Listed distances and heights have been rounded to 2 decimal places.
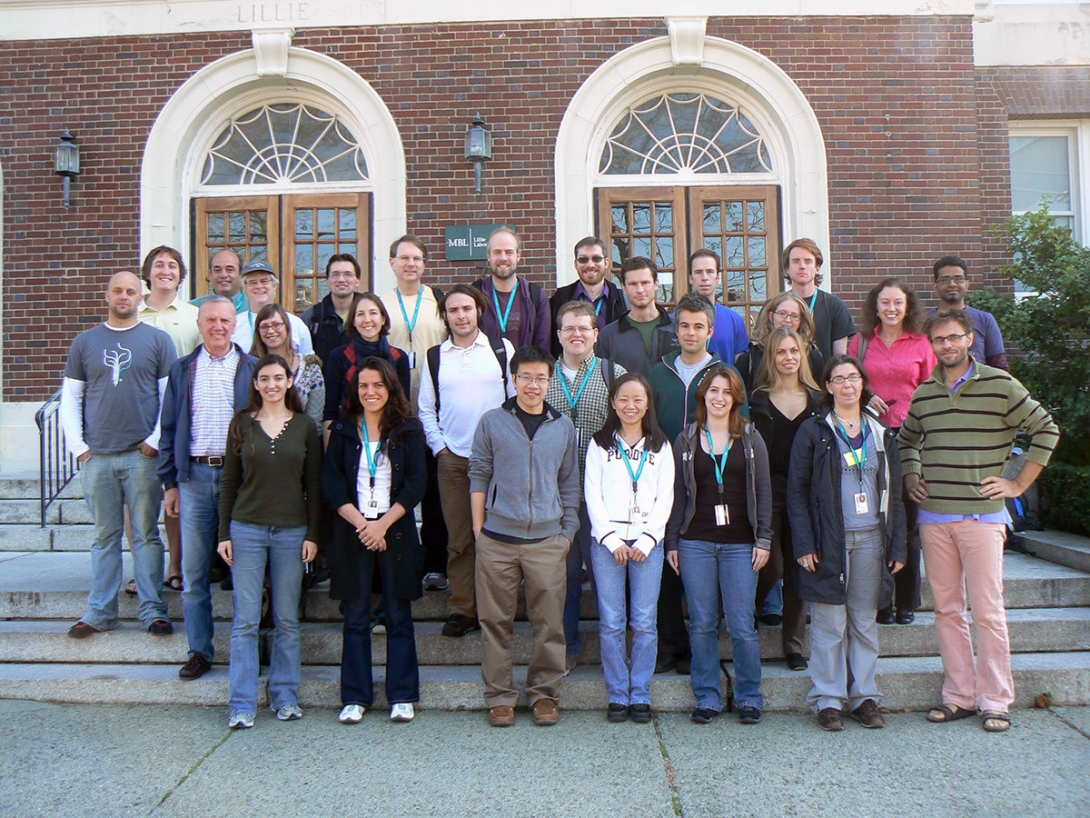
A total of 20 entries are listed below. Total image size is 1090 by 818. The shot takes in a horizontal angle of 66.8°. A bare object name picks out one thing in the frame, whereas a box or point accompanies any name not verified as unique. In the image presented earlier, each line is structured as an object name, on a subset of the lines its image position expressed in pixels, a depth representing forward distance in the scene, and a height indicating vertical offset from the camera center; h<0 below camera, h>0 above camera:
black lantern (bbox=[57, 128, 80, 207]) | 8.34 +2.82
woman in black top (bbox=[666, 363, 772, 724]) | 4.20 -0.56
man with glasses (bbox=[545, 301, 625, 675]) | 4.53 +0.19
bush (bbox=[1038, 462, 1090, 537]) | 6.30 -0.63
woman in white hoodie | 4.20 -0.60
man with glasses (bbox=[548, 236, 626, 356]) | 5.29 +0.92
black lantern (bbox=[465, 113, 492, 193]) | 8.15 +2.82
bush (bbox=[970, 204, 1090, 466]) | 6.80 +0.83
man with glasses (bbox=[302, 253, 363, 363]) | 5.41 +0.84
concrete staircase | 4.41 -1.32
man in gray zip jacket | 4.21 -0.57
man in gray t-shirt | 4.81 -0.05
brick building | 8.31 +2.98
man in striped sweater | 4.15 -0.39
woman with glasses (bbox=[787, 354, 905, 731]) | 4.12 -0.59
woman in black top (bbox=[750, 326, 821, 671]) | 4.46 +0.01
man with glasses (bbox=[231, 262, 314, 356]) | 5.29 +0.93
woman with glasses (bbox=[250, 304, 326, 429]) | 4.70 +0.46
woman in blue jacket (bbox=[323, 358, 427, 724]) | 4.26 -0.52
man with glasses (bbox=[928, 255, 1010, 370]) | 5.93 +0.85
